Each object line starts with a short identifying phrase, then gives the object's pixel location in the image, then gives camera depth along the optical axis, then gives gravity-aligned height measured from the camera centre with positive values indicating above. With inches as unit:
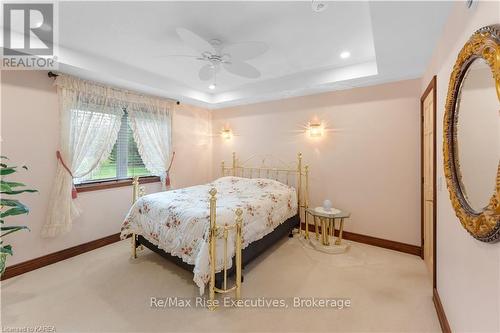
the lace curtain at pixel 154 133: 150.3 +21.8
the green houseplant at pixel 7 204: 74.4 -14.6
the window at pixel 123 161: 139.4 +1.6
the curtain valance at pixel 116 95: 117.4 +42.6
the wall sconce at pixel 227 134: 191.3 +26.3
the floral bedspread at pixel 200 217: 87.0 -24.9
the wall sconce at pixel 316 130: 148.3 +23.8
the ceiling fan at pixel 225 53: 79.7 +44.8
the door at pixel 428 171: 85.9 -2.6
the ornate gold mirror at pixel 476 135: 38.9 +6.6
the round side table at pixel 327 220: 126.0 -33.1
